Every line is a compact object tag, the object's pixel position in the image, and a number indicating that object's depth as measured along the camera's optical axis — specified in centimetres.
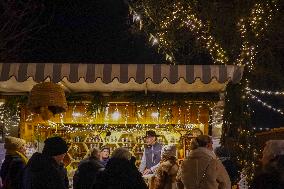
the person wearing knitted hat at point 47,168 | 541
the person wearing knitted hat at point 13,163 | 656
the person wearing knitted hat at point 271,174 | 422
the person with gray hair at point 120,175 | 567
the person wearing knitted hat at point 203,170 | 665
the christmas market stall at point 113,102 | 816
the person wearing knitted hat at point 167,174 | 789
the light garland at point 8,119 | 1023
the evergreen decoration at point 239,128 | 862
